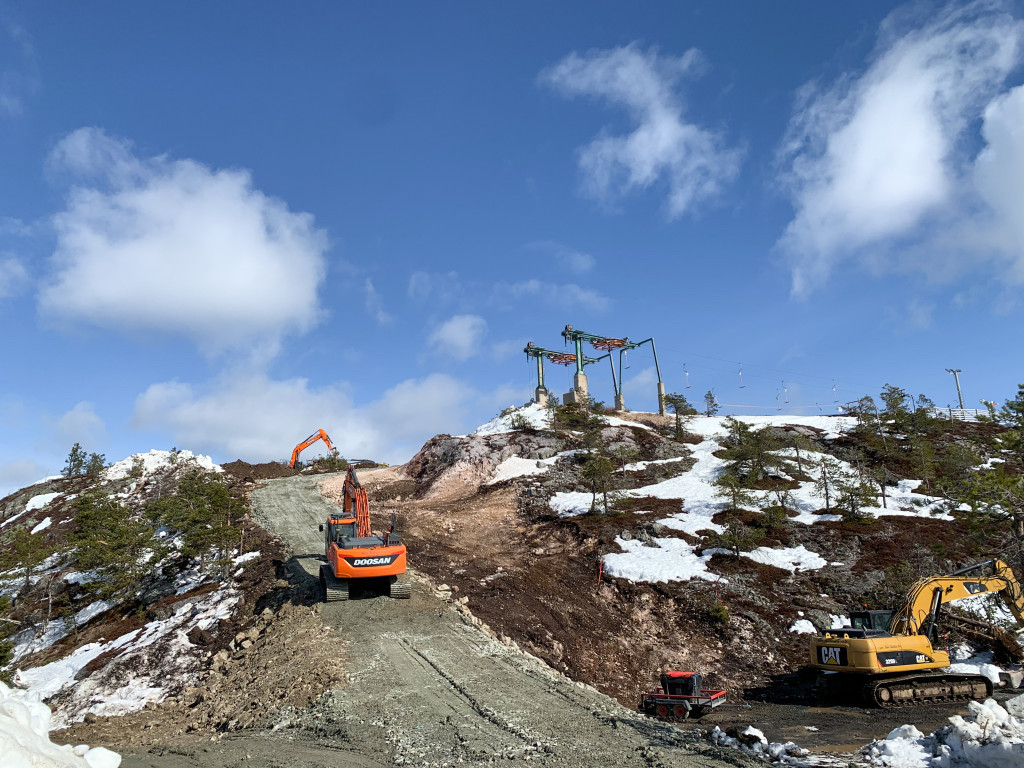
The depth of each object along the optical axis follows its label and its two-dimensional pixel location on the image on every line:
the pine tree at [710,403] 65.19
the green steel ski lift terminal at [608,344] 60.38
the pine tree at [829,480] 33.91
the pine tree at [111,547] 26.48
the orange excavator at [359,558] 20.36
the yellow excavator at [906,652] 16.02
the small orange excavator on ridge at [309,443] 41.37
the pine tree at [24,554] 28.17
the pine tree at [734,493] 31.58
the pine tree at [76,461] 60.38
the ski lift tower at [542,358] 61.31
